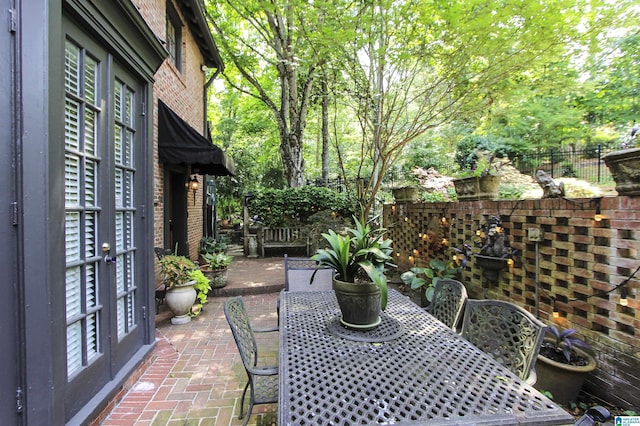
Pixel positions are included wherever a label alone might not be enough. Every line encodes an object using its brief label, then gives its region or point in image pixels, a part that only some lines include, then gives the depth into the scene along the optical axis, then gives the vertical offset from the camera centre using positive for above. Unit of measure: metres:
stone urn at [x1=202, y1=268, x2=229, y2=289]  5.25 -1.07
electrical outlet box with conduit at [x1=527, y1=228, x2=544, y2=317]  3.00 -0.31
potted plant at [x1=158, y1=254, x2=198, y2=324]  3.96 -0.96
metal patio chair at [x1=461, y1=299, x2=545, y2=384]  1.71 -0.77
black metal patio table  1.18 -0.76
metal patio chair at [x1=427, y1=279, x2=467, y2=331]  2.38 -0.74
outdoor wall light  6.54 +0.62
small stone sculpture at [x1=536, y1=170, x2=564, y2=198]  2.94 +0.23
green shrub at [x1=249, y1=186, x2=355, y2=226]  8.93 +0.23
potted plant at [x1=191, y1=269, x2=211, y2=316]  4.24 -1.04
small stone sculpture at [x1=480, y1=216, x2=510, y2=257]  3.35 -0.33
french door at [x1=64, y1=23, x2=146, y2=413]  2.01 -0.02
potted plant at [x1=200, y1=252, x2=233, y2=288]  5.27 -0.95
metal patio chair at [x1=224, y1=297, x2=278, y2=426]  1.86 -0.92
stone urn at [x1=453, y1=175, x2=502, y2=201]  3.79 +0.30
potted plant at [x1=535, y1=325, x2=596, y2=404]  2.38 -1.21
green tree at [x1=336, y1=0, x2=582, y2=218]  3.77 +2.22
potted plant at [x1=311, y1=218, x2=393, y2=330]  1.85 -0.38
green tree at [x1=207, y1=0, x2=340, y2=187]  7.38 +4.35
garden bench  8.75 -0.73
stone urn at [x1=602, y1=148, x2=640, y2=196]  2.11 +0.28
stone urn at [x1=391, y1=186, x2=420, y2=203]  5.61 +0.32
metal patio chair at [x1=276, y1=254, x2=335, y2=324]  3.35 -0.70
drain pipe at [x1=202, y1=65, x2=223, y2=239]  7.91 +2.92
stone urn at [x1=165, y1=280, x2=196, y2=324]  3.97 -1.10
